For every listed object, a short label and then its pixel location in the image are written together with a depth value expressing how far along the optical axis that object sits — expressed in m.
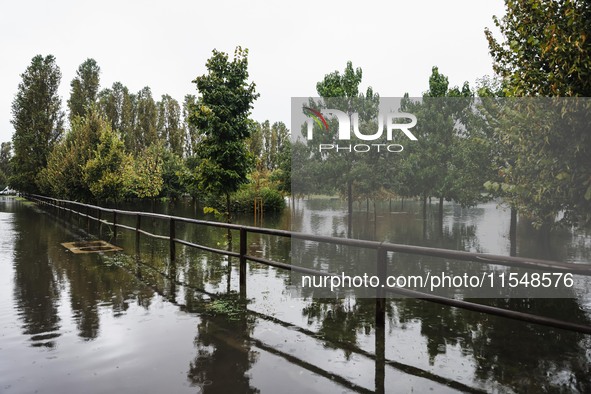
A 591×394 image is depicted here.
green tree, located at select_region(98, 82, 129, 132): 72.06
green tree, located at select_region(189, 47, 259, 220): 16.00
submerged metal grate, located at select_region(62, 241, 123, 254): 13.24
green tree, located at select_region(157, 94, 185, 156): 68.94
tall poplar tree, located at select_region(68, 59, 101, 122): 64.15
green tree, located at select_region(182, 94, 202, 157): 69.44
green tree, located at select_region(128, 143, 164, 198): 48.03
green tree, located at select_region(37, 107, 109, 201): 28.69
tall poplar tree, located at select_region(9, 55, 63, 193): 55.88
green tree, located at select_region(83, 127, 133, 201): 26.19
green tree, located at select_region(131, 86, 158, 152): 71.56
